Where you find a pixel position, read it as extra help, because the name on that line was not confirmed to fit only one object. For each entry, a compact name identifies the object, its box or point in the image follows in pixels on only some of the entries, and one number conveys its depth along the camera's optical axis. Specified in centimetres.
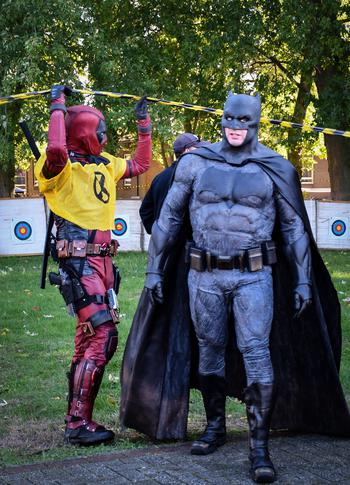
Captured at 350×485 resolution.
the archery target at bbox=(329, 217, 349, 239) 2120
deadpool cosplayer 573
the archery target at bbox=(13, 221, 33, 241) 1994
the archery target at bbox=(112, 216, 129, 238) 2075
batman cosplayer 516
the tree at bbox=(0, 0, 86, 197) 2103
